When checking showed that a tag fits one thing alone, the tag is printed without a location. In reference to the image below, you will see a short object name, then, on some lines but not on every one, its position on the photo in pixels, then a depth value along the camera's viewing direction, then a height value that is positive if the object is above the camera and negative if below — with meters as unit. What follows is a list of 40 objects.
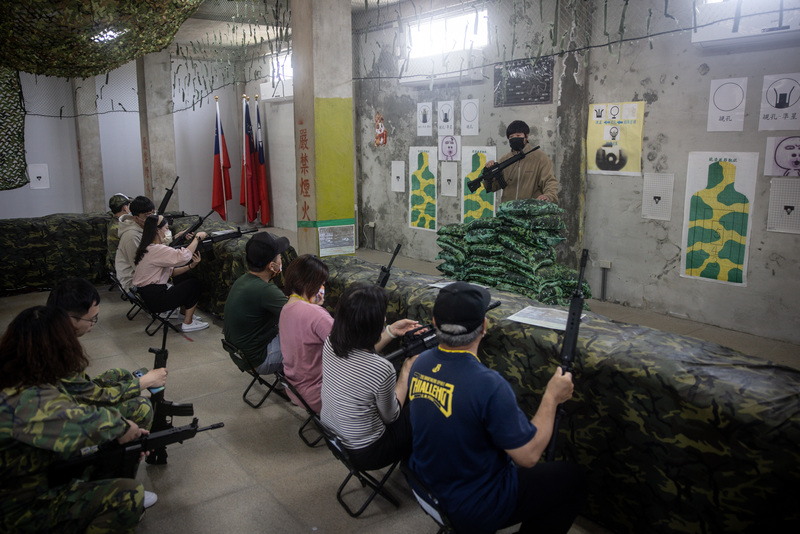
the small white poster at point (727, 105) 5.03 +0.55
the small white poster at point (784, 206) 4.80 -0.30
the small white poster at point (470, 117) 7.45 +0.68
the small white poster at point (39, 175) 10.49 -0.05
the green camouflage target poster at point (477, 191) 7.41 -0.25
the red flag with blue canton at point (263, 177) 11.66 -0.11
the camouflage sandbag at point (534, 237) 4.18 -0.47
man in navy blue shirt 2.01 -0.90
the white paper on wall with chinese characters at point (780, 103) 4.70 +0.53
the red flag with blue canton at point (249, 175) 11.59 -0.07
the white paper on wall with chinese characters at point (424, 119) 8.17 +0.72
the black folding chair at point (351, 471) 2.64 -1.39
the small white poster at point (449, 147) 7.79 +0.31
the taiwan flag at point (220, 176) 11.76 -0.09
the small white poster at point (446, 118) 7.82 +0.70
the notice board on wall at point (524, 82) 6.48 +0.99
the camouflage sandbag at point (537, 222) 4.18 -0.37
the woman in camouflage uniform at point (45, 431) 2.18 -0.97
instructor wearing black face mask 5.37 -0.04
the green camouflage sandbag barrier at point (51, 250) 7.22 -0.97
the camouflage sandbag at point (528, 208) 4.21 -0.27
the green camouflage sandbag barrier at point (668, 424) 2.06 -0.98
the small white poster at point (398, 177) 8.80 -0.09
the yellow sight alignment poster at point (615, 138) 5.82 +0.32
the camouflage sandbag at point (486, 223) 4.38 -0.39
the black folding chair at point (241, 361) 3.90 -1.26
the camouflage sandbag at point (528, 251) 4.14 -0.57
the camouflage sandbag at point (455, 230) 4.79 -0.48
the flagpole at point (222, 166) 11.69 +0.11
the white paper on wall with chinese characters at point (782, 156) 4.74 +0.10
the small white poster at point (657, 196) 5.61 -0.25
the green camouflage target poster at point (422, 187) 8.30 -0.24
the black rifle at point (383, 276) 3.66 -0.65
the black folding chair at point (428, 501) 2.10 -1.20
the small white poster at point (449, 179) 7.91 -0.11
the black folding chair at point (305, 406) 2.99 -1.20
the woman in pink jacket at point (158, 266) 5.39 -0.86
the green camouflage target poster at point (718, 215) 5.11 -0.41
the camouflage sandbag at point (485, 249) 4.28 -0.57
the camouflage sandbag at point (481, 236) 4.38 -0.48
